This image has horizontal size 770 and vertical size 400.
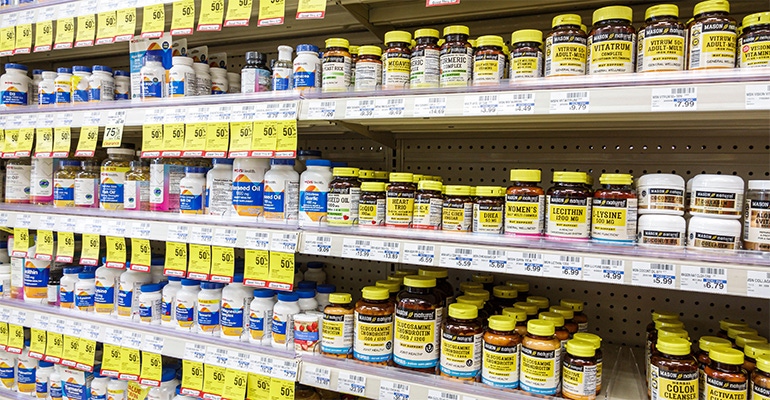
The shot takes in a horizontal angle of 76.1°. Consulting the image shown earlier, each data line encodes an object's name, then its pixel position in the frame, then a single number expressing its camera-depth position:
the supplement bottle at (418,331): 1.23
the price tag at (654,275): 0.99
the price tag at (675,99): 0.96
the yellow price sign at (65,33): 1.69
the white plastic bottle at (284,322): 1.40
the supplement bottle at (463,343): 1.17
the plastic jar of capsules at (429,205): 1.26
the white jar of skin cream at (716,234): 1.01
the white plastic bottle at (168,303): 1.60
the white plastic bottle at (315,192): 1.37
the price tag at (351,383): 1.24
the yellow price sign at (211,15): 1.46
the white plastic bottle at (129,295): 1.67
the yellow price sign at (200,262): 1.52
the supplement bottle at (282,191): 1.42
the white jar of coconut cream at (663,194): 1.06
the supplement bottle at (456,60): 1.21
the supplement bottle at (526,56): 1.15
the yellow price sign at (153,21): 1.54
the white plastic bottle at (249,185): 1.47
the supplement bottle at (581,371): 1.07
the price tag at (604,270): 1.02
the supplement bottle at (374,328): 1.26
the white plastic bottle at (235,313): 1.48
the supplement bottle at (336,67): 1.31
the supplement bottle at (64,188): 1.79
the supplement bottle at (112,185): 1.69
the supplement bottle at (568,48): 1.10
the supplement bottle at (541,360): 1.10
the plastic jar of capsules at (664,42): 1.03
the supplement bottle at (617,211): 1.08
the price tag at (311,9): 1.29
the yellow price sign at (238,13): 1.41
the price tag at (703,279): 0.96
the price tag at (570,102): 1.04
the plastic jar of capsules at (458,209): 1.24
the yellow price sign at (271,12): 1.36
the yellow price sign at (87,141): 1.63
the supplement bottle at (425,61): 1.24
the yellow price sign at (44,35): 1.74
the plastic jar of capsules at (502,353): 1.13
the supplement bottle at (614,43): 1.07
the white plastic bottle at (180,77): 1.55
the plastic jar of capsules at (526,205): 1.16
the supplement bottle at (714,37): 1.00
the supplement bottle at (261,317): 1.44
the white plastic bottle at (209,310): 1.52
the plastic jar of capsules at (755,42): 0.98
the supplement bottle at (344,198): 1.33
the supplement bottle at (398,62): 1.27
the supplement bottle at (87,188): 1.77
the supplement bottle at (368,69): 1.29
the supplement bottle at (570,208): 1.12
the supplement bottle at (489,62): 1.18
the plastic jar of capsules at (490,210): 1.21
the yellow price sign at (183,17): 1.48
